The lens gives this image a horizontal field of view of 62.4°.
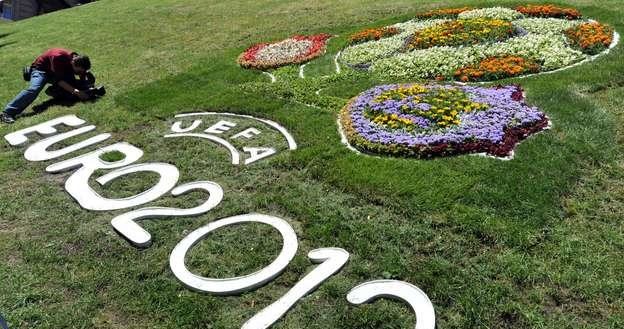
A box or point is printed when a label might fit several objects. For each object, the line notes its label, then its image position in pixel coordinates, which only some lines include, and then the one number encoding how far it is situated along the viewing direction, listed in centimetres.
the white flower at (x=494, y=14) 1397
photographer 1120
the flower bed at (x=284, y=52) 1310
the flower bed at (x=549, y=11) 1358
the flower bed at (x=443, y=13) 1509
